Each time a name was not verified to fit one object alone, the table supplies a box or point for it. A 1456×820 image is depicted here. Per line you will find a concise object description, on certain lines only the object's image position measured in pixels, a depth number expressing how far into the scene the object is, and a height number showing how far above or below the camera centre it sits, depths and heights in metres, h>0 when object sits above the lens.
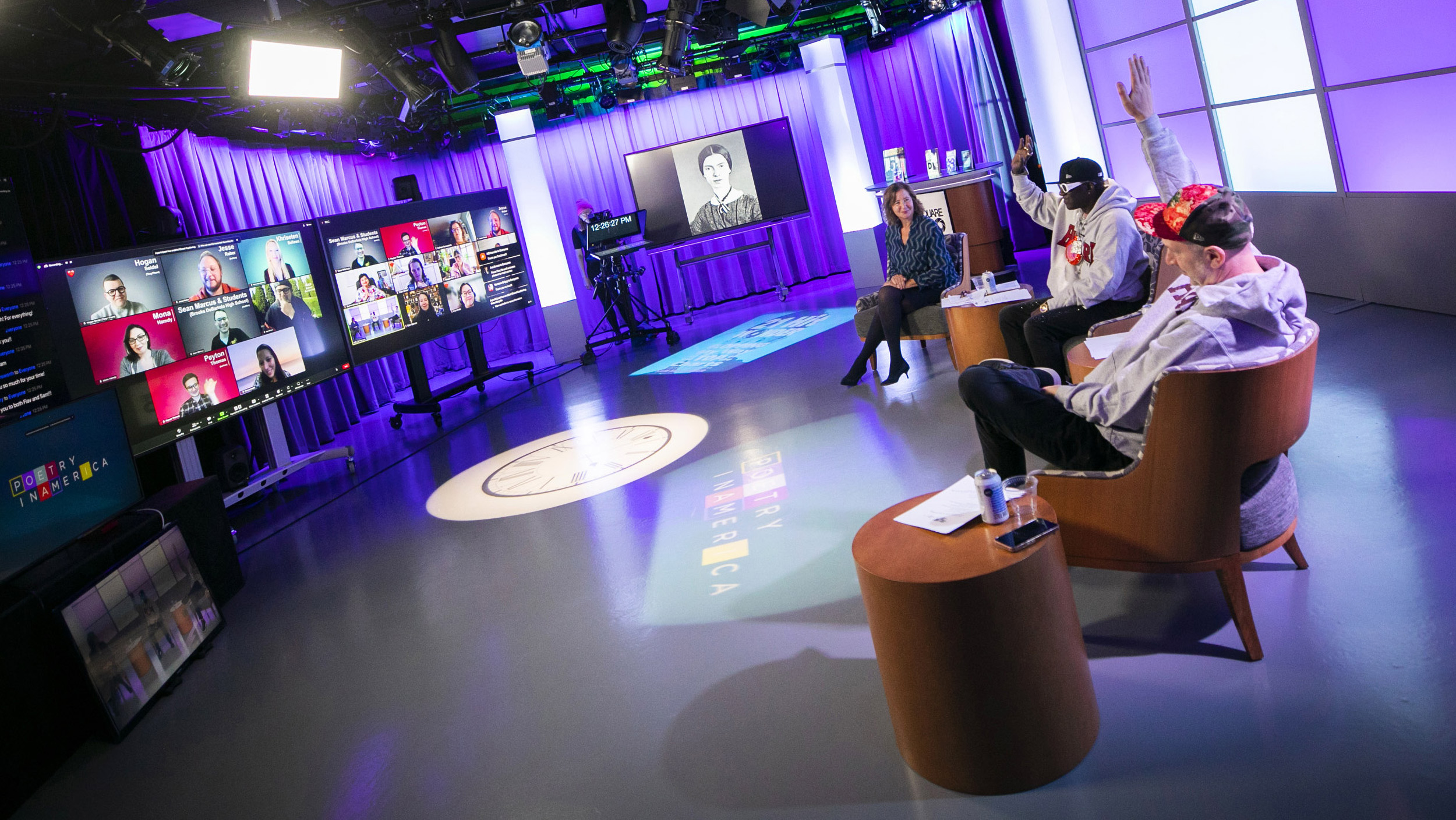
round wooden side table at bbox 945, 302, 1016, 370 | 4.84 -0.46
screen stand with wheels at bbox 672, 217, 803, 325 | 10.55 +0.56
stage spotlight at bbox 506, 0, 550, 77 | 6.94 +2.44
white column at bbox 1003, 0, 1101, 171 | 7.42 +1.22
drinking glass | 1.96 -0.57
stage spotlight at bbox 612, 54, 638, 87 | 8.68 +2.57
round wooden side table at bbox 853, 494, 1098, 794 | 1.76 -0.81
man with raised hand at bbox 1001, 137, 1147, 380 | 3.97 -0.22
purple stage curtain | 9.45 +2.04
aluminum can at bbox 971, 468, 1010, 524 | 1.97 -0.54
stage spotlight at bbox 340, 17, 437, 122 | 6.26 +2.40
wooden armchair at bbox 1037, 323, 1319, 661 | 1.96 -0.61
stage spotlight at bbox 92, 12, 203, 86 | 4.62 +2.13
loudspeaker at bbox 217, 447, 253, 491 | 5.68 -0.22
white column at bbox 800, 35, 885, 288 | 9.98 +1.42
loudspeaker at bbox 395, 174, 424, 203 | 8.07 +1.74
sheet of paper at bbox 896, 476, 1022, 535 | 2.03 -0.58
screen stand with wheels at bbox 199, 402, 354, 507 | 5.76 -0.30
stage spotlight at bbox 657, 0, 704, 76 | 7.54 +2.46
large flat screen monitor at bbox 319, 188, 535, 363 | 6.89 +0.95
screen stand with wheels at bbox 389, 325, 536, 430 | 7.71 -0.08
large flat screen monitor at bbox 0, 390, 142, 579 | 3.13 -0.01
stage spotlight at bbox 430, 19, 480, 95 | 6.86 +2.41
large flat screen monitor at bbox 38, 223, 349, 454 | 4.69 +0.67
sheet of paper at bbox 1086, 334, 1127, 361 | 3.09 -0.44
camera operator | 9.25 +0.53
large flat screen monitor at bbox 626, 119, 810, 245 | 10.14 +1.44
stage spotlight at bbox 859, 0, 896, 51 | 8.94 +2.59
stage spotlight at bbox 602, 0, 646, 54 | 7.29 +2.48
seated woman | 5.60 -0.08
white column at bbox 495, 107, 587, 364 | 9.40 +1.36
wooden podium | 8.18 +0.31
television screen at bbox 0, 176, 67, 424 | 4.19 +0.70
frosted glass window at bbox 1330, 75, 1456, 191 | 4.16 +0.04
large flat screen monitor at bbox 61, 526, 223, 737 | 3.03 -0.61
